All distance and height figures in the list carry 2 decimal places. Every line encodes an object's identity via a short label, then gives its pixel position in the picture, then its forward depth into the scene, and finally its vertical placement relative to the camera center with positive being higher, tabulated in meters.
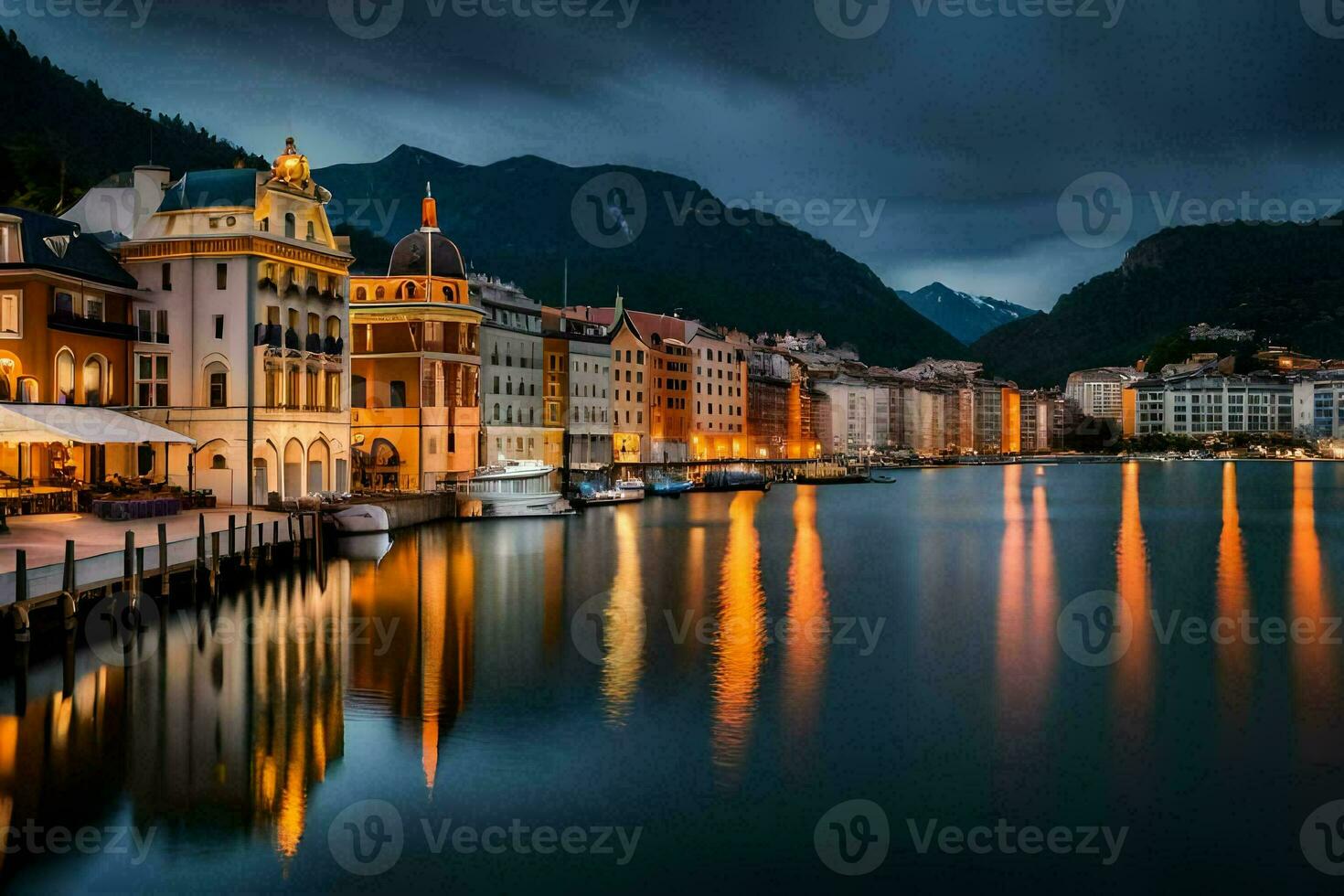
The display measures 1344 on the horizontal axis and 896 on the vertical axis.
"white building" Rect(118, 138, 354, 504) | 48.91 +5.28
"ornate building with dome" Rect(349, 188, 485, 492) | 66.62 +4.53
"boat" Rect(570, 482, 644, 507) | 78.50 -3.07
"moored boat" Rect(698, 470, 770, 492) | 107.12 -2.90
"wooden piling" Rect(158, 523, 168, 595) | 29.12 -2.66
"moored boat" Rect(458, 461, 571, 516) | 64.94 -2.19
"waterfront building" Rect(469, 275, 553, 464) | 77.75 +5.17
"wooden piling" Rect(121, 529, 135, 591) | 26.70 -2.53
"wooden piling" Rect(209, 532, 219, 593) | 31.96 -3.03
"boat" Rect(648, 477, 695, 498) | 94.19 -2.95
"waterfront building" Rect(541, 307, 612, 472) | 90.81 +4.79
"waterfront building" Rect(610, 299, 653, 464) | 101.19 +5.27
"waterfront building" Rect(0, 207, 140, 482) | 42.81 +4.91
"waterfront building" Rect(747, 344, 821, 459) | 145.25 +5.91
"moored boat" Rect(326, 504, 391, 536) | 48.69 -2.73
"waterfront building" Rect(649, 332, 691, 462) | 111.05 +5.14
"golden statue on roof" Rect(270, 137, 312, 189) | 52.34 +12.91
